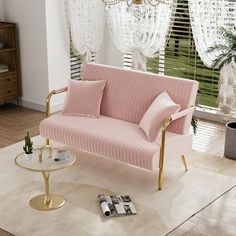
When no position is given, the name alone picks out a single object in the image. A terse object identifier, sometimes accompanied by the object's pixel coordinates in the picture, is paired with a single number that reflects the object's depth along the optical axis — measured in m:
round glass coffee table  3.94
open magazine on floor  4.04
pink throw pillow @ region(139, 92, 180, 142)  4.56
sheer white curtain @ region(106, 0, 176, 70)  6.58
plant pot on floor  5.27
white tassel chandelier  6.59
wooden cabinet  6.67
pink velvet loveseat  4.48
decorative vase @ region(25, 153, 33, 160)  4.06
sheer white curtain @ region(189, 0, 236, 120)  5.91
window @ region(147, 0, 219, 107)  6.64
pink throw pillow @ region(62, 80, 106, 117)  5.23
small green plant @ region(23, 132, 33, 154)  4.07
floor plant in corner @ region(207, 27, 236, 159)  5.61
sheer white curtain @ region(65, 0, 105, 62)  6.80
